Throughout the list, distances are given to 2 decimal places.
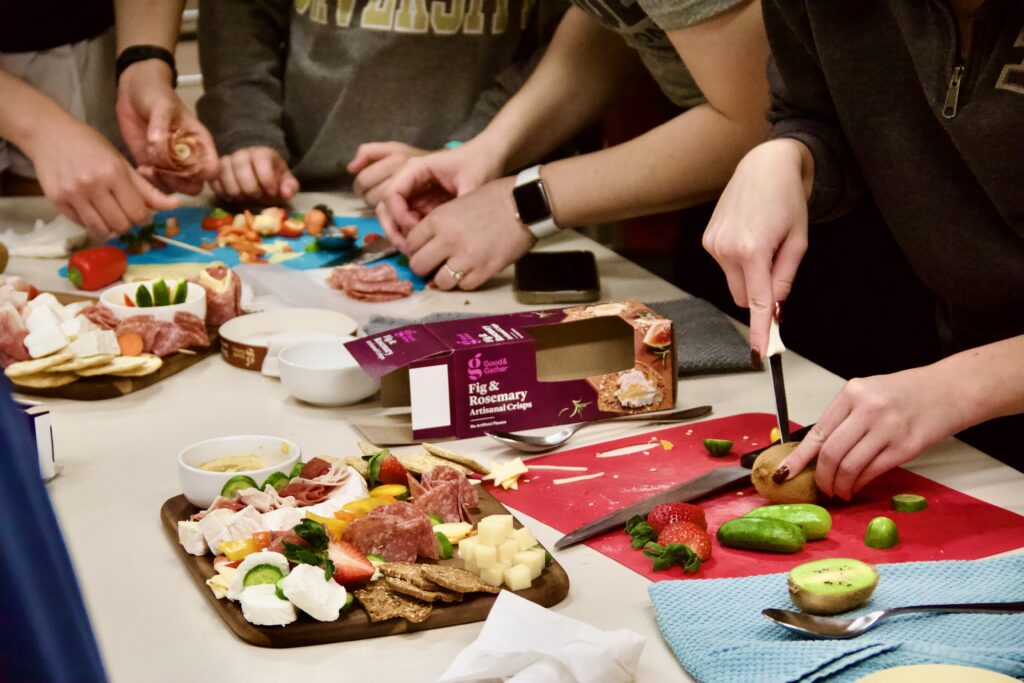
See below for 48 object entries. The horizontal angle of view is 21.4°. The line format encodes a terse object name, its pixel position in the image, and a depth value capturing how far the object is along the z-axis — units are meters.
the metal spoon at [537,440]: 2.12
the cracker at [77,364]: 2.20
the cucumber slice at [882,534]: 1.96
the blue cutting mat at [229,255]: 2.57
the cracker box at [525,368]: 2.14
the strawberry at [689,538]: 1.94
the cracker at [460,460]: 2.06
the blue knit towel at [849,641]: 1.81
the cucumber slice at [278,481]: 1.99
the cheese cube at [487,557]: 1.91
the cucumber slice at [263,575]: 1.88
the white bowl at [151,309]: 2.29
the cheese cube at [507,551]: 1.91
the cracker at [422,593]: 1.88
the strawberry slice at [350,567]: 1.89
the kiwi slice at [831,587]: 1.87
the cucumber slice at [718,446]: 2.10
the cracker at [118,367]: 2.21
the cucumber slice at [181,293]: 2.33
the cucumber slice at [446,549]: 1.94
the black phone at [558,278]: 2.47
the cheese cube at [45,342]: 2.20
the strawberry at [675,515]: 1.97
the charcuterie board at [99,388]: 2.22
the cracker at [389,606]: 1.87
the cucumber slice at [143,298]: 2.31
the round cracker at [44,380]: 2.20
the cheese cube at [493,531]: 1.92
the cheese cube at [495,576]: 1.90
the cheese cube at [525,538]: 1.92
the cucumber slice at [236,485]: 1.98
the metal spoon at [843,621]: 1.85
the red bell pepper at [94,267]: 2.46
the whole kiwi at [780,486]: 2.02
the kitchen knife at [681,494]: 1.98
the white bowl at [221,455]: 1.99
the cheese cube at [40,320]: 2.22
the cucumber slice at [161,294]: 2.32
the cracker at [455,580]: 1.88
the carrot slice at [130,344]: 2.25
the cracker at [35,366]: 2.19
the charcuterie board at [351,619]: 1.86
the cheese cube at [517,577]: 1.90
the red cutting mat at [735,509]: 1.96
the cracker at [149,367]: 2.22
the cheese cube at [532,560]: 1.91
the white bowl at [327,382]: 2.19
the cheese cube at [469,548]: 1.92
